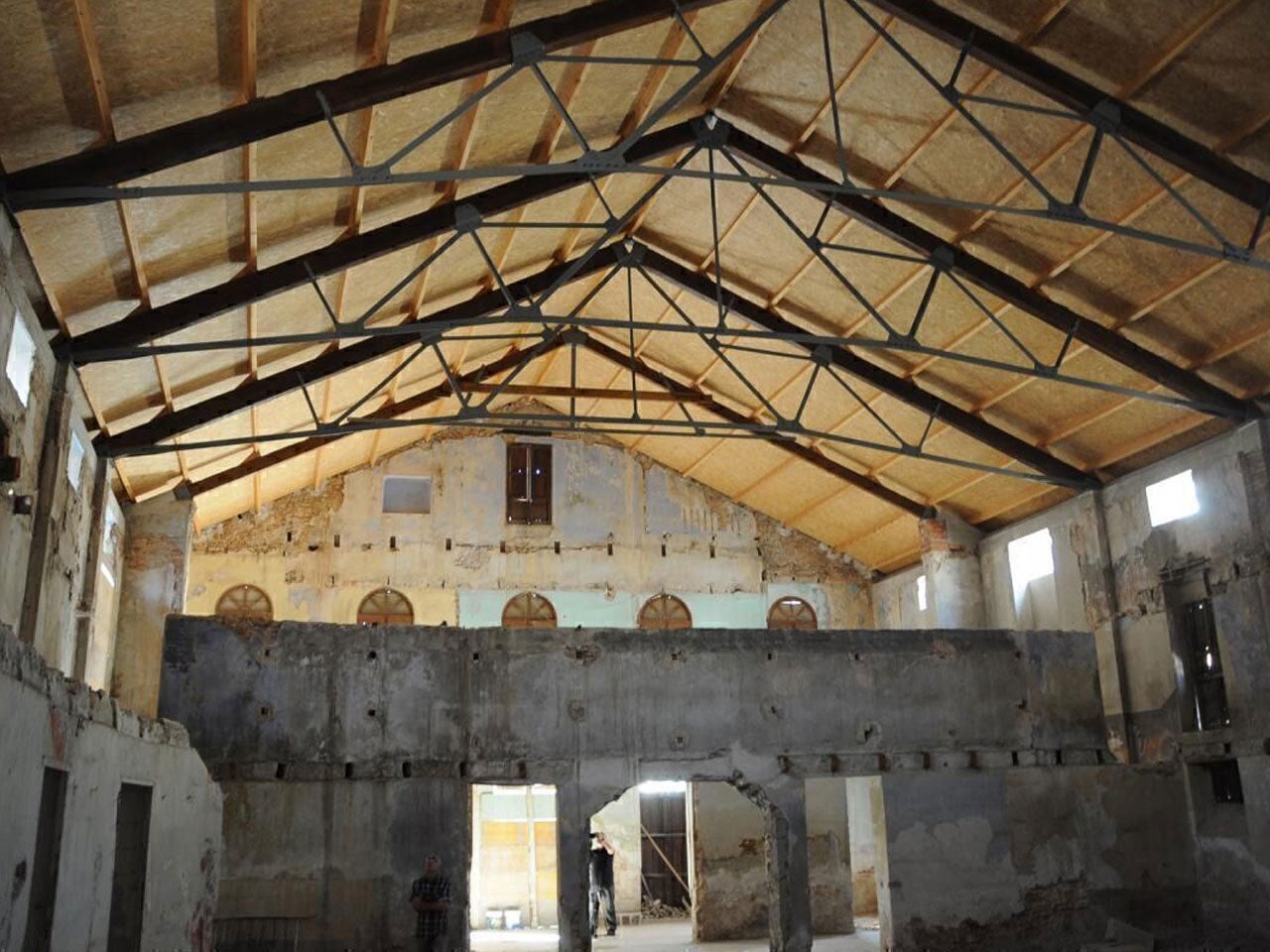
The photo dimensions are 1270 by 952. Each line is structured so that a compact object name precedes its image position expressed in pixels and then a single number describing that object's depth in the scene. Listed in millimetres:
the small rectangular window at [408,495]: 25266
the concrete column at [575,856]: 16219
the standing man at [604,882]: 21688
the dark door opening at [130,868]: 10000
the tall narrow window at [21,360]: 12148
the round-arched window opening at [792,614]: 26406
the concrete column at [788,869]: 17219
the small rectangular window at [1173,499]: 18391
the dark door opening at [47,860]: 7948
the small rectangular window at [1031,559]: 21750
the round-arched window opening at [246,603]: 23812
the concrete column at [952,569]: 23141
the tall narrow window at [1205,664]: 17875
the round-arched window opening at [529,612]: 24906
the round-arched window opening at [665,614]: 25641
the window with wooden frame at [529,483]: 25703
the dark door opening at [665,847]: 25234
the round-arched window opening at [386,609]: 24281
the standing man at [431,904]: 14359
